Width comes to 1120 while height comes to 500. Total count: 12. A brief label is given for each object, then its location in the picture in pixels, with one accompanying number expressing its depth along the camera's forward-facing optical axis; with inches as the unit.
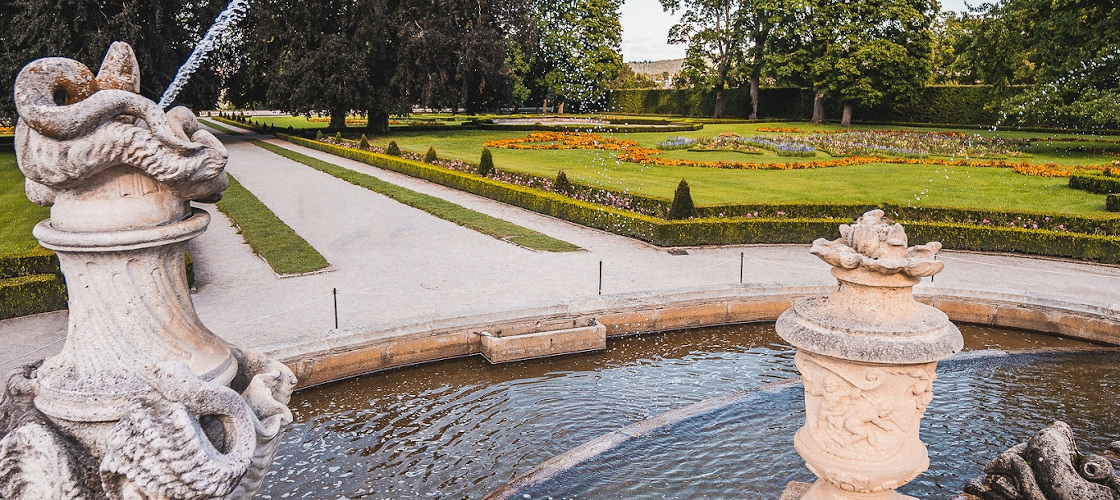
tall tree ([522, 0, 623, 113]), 1936.5
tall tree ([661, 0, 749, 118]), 2330.2
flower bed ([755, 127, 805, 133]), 1696.2
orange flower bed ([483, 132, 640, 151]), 1307.8
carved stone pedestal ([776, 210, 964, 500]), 157.9
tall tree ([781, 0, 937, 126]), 1881.2
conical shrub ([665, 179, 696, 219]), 604.7
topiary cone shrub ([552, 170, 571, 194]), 761.0
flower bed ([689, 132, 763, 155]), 1274.6
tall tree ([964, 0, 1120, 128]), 1176.2
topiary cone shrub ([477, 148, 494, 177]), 914.1
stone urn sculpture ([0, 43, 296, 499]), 125.6
